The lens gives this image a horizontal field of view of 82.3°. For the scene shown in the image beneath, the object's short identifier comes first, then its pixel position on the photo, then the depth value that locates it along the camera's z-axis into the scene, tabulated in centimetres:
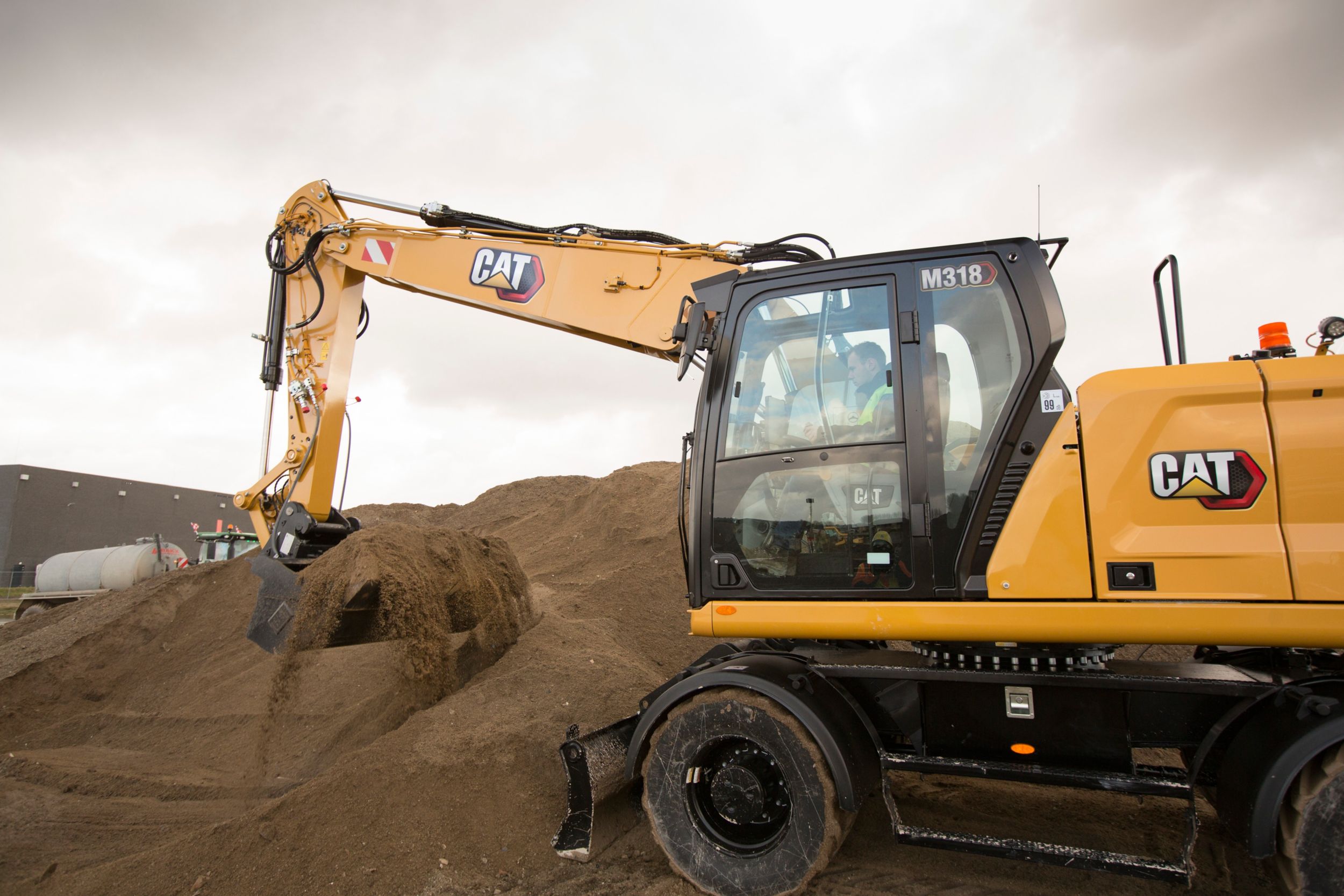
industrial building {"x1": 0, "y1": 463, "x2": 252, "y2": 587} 2709
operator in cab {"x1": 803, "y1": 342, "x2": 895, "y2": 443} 343
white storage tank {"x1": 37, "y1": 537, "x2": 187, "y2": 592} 1355
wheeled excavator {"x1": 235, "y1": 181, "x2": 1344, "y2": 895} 289
